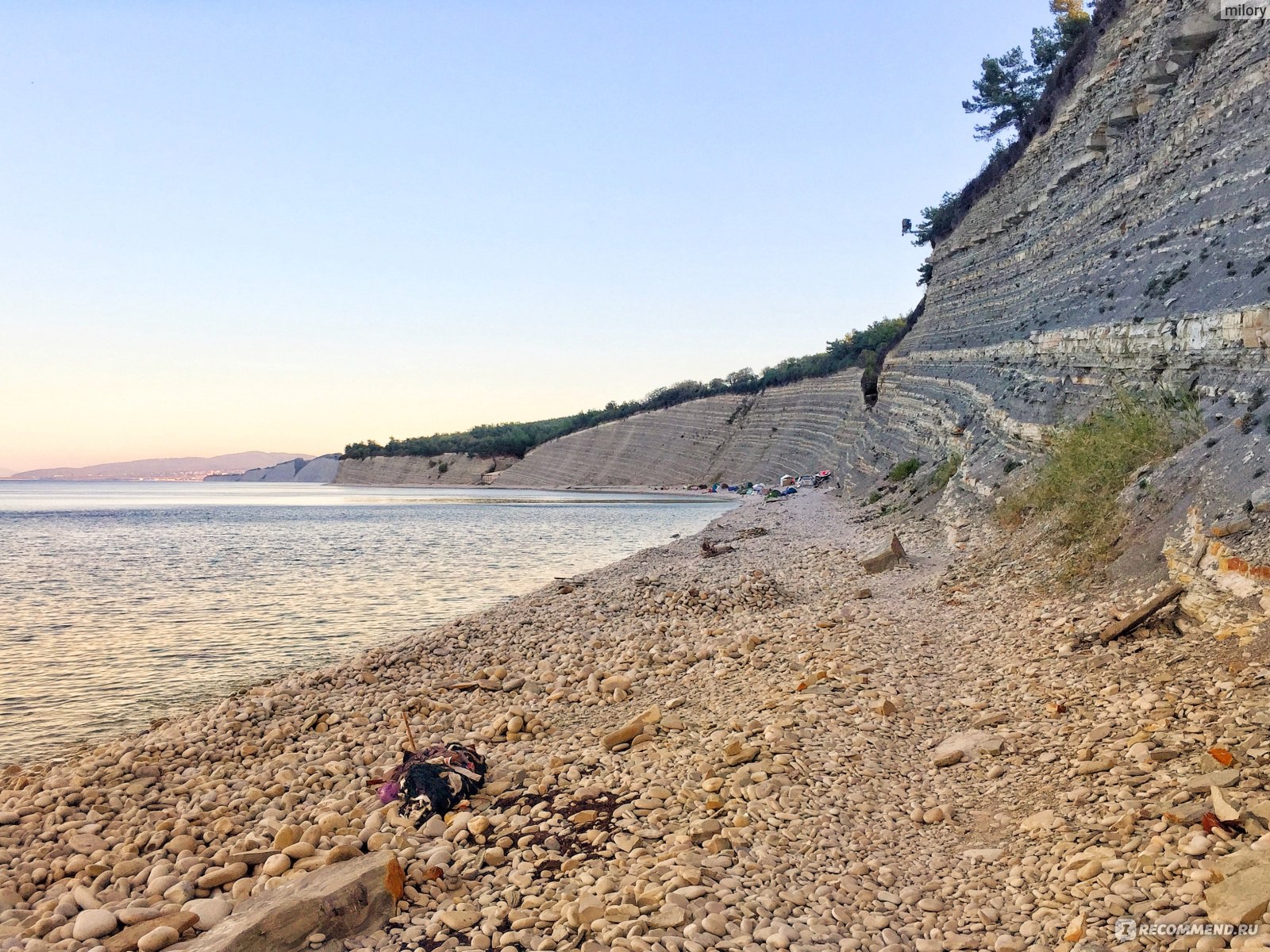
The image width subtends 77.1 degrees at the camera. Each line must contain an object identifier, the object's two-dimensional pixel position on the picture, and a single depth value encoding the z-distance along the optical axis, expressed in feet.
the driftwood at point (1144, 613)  19.75
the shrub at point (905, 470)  81.46
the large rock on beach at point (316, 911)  12.44
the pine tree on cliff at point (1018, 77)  104.99
